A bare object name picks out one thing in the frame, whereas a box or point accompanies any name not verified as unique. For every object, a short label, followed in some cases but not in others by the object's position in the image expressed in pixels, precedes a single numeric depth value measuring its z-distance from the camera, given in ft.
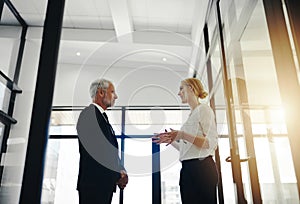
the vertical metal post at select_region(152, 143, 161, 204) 11.04
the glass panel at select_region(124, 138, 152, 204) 10.95
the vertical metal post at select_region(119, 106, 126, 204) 10.94
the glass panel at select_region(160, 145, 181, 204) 11.10
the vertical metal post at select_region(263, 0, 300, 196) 2.60
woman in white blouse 4.68
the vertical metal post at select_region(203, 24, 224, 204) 7.32
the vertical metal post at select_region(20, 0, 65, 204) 2.65
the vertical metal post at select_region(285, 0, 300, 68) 2.73
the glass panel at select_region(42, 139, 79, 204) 10.98
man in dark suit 4.33
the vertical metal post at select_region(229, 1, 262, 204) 4.45
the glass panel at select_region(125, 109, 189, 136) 10.68
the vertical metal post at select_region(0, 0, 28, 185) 7.23
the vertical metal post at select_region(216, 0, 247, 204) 4.25
